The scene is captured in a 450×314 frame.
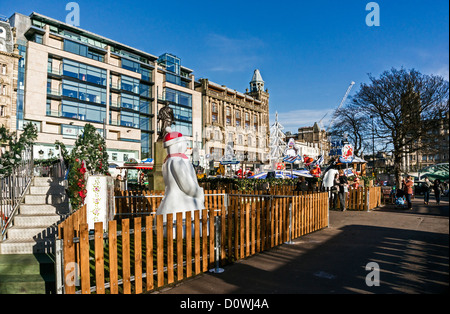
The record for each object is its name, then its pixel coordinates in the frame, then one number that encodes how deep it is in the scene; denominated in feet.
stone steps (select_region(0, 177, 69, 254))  19.40
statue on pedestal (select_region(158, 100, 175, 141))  38.24
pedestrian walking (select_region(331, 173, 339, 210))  50.25
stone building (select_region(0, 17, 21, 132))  131.64
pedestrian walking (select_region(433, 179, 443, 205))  56.03
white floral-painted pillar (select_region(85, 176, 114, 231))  23.95
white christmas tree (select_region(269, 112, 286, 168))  71.92
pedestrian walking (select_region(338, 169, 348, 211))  47.70
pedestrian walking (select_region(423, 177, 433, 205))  56.26
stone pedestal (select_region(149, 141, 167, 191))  39.22
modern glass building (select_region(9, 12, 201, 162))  132.57
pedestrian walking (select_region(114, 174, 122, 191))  67.62
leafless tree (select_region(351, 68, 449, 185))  86.43
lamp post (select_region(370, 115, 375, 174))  97.76
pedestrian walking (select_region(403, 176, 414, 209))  49.11
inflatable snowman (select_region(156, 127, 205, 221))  24.44
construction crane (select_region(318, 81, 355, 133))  115.22
